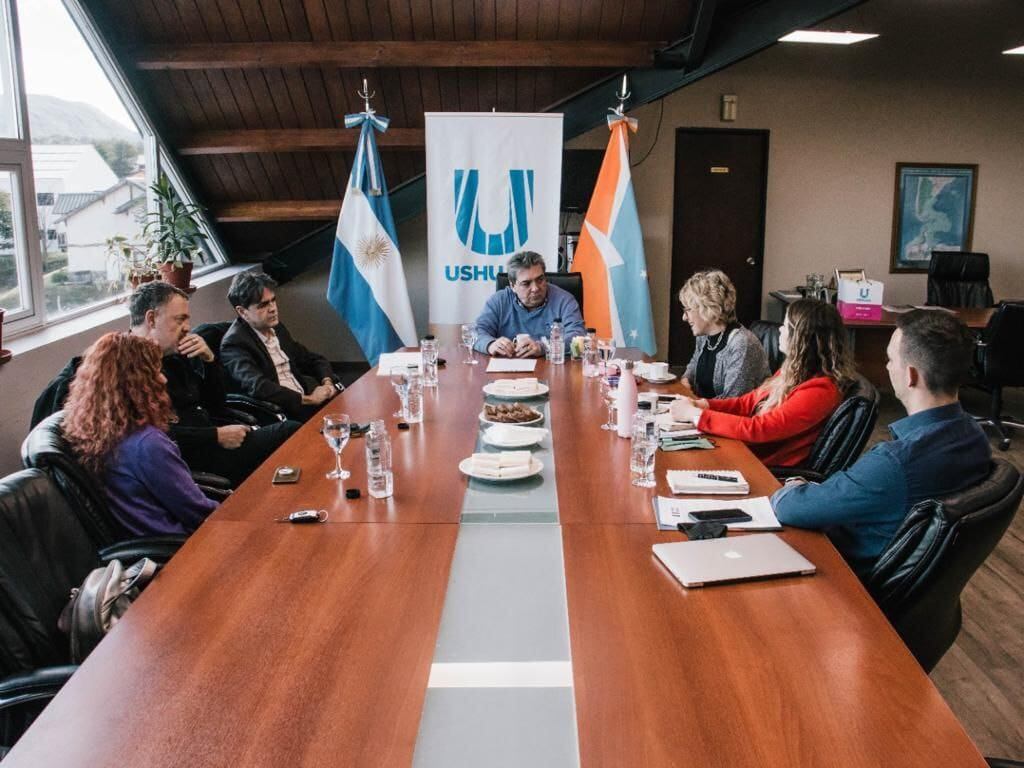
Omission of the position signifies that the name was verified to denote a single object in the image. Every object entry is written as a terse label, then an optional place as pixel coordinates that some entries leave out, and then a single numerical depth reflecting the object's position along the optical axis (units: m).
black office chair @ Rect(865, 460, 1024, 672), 1.47
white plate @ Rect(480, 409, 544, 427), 2.53
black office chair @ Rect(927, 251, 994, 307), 6.20
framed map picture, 6.97
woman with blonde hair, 3.09
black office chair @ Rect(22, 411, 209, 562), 1.86
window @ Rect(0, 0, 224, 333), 3.65
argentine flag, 5.16
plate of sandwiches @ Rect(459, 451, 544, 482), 2.06
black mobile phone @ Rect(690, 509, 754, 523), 1.78
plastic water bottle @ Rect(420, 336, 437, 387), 3.24
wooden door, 6.79
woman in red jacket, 2.49
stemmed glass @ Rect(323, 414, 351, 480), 2.04
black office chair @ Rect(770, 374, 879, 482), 2.41
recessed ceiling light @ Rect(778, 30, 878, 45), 5.30
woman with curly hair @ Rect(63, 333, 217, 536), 1.98
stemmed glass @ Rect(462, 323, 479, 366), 3.97
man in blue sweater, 4.05
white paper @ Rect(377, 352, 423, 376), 3.49
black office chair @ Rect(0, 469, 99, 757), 1.42
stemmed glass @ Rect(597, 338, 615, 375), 3.56
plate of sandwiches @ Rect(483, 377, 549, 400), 2.95
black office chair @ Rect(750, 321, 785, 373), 3.31
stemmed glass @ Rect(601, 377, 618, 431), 2.57
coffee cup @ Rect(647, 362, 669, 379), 3.26
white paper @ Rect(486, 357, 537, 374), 3.49
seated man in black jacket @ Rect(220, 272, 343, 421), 3.55
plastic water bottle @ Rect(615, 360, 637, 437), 2.39
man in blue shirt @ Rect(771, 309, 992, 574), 1.67
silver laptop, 1.51
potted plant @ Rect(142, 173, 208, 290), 4.80
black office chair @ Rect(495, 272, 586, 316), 4.65
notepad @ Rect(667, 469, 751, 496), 1.97
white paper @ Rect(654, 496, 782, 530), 1.76
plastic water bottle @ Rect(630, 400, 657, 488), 2.03
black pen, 2.04
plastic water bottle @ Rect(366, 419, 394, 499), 1.95
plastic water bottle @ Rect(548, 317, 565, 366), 3.59
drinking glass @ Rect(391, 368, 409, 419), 2.65
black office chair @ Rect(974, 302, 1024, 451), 4.61
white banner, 4.94
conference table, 1.07
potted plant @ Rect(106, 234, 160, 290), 4.53
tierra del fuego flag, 5.29
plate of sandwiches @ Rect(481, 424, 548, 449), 2.34
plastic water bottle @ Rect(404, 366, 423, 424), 2.65
